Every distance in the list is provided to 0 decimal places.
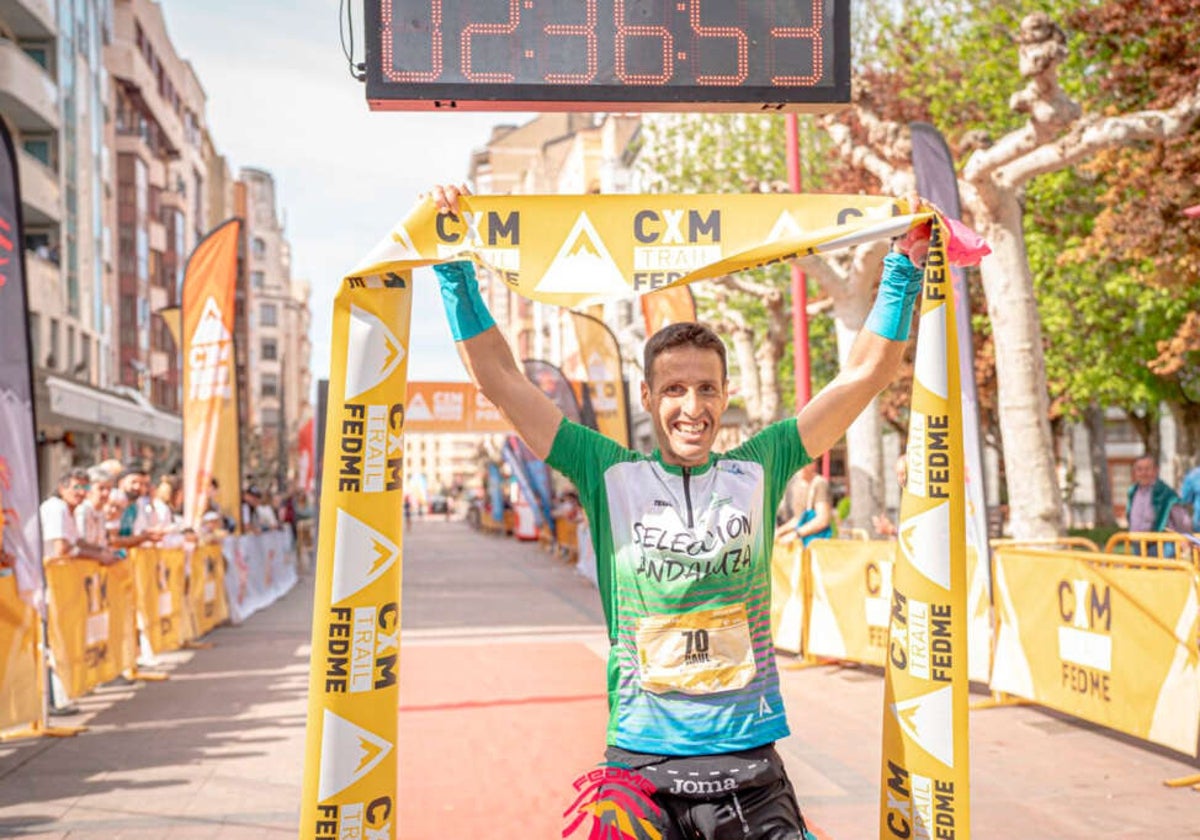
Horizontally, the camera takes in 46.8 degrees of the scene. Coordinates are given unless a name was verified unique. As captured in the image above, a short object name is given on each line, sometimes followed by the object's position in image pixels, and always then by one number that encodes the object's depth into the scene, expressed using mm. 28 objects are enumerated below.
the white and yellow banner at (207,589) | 15953
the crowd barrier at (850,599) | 11648
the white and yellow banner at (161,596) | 13320
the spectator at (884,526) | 12891
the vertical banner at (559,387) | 24000
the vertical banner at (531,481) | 33031
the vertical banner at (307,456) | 36781
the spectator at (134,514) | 13255
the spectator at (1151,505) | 12672
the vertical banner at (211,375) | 16969
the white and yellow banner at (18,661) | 8906
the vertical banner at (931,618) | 3770
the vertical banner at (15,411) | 9039
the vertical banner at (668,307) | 18125
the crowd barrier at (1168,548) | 9258
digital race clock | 5410
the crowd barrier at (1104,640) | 7555
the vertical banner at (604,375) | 22156
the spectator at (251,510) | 21172
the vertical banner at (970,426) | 10227
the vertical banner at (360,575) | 4125
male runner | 3053
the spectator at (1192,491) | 11675
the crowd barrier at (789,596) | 13125
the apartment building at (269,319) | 112062
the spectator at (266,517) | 24328
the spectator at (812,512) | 13141
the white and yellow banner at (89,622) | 10086
